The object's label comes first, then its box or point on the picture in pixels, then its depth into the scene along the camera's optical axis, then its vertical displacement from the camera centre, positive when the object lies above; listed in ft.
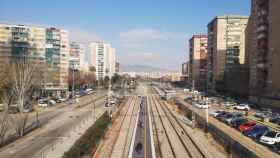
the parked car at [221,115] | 126.54 -16.42
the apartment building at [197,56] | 450.95 +28.01
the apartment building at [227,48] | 284.41 +24.45
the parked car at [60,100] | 205.13 -16.79
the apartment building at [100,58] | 570.78 +32.59
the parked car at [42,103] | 174.42 -16.45
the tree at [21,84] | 118.20 -3.94
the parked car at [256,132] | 85.97 -15.72
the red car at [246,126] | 96.89 -15.98
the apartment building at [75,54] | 456.45 +29.42
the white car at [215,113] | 136.62 -16.97
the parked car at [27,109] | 139.91 -15.90
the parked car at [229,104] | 181.14 -17.04
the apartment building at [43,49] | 249.75 +20.53
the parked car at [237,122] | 106.75 -15.95
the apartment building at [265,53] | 162.30 +12.55
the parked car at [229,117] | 115.24 -16.04
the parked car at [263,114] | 127.39 -16.31
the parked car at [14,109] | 128.52 -14.51
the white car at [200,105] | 171.59 -16.90
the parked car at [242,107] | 162.44 -16.69
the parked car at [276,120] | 117.29 -16.99
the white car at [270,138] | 77.97 -15.59
